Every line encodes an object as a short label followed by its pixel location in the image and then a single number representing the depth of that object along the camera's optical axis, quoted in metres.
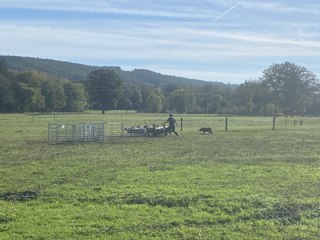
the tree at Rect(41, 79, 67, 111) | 122.94
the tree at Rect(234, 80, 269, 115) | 127.39
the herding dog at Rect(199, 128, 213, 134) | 41.56
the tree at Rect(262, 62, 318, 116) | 120.31
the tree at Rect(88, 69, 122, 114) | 147.62
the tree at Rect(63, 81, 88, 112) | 129.00
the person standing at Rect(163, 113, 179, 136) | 39.69
